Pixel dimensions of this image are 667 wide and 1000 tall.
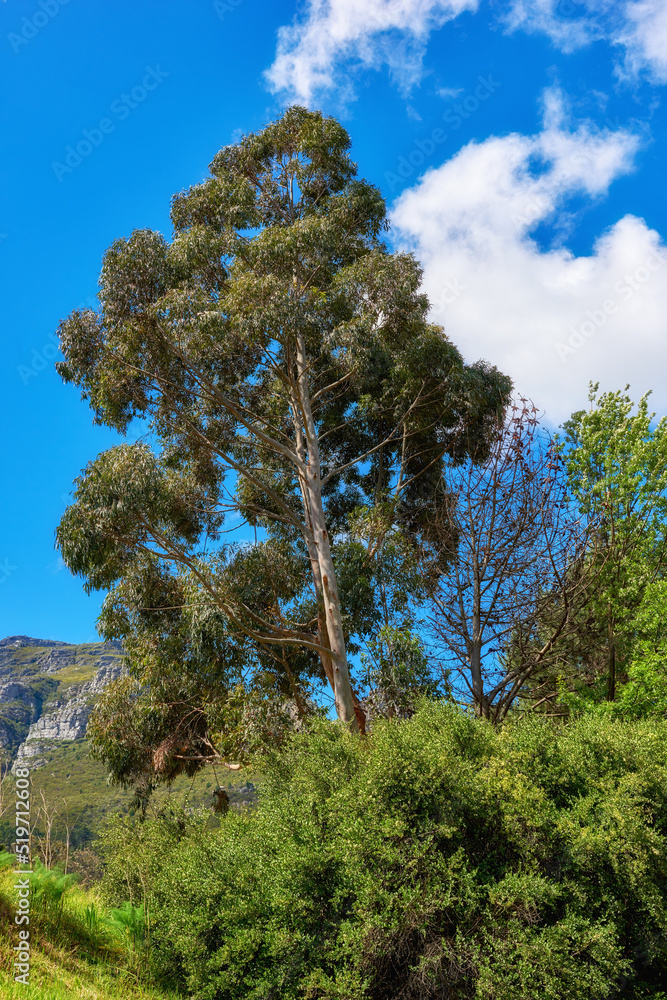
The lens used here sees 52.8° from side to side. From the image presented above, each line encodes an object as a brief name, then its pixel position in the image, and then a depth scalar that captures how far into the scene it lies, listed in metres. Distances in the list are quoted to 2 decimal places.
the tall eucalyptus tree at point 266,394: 12.27
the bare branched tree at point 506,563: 11.49
